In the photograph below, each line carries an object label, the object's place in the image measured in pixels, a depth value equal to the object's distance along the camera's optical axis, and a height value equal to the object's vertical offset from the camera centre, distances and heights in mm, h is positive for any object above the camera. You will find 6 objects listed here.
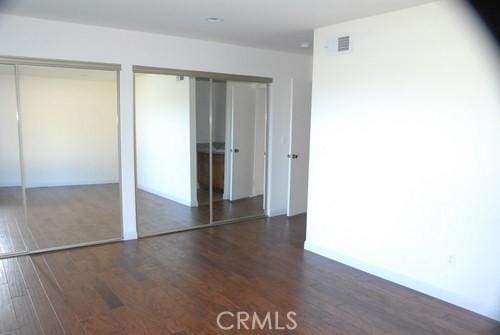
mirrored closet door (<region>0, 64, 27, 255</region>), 5039 -634
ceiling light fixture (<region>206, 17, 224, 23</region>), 3782 +1082
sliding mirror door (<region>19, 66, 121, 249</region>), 5309 -464
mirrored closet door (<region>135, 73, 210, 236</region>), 5113 -442
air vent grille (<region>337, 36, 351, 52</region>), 3832 +856
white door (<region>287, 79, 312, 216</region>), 5559 -291
